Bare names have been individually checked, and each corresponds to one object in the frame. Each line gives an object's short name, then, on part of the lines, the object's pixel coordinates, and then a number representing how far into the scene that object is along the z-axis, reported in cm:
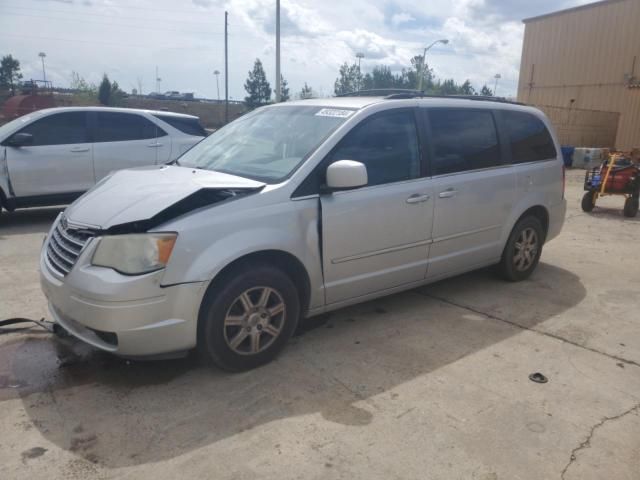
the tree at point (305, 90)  6256
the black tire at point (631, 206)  939
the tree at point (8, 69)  5866
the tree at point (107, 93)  4369
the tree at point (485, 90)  8769
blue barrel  1962
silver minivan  298
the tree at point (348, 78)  7331
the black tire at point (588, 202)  981
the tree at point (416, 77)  7662
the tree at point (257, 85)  6694
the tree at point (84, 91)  4300
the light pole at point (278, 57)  2205
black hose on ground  393
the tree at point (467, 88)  8031
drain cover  340
